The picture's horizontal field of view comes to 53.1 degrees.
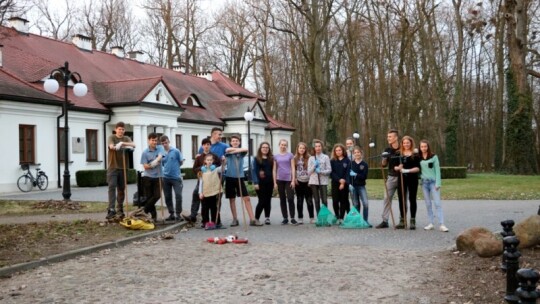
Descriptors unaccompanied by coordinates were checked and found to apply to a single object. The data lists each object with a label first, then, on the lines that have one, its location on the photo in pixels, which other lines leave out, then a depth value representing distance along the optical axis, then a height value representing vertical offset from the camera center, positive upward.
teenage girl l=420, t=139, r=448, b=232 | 9.98 -0.42
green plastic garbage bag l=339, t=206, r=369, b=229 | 10.62 -1.27
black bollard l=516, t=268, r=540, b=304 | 3.38 -0.85
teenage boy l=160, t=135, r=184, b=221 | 11.17 -0.30
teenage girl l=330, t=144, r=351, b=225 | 10.82 -0.47
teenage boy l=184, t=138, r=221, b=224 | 10.96 -0.02
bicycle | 23.05 -0.78
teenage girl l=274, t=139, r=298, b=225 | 11.15 -0.33
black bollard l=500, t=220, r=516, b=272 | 5.89 -0.81
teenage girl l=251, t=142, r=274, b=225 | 11.12 -0.30
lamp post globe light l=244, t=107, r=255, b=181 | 22.56 +1.77
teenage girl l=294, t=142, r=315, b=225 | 11.15 -0.42
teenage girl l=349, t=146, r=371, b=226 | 10.80 -0.39
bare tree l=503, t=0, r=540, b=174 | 28.23 +2.07
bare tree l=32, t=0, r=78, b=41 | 41.66 +10.35
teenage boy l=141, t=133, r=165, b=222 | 11.02 -0.28
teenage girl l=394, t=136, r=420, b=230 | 10.12 -0.33
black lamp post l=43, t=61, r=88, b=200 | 15.91 +2.07
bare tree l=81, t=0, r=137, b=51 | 43.66 +11.05
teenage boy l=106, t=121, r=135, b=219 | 10.77 +0.00
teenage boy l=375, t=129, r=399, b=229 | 10.30 -0.12
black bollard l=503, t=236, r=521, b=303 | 4.77 -0.98
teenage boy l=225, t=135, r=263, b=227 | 11.02 -0.39
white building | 23.42 +2.87
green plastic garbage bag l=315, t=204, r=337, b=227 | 10.86 -1.22
